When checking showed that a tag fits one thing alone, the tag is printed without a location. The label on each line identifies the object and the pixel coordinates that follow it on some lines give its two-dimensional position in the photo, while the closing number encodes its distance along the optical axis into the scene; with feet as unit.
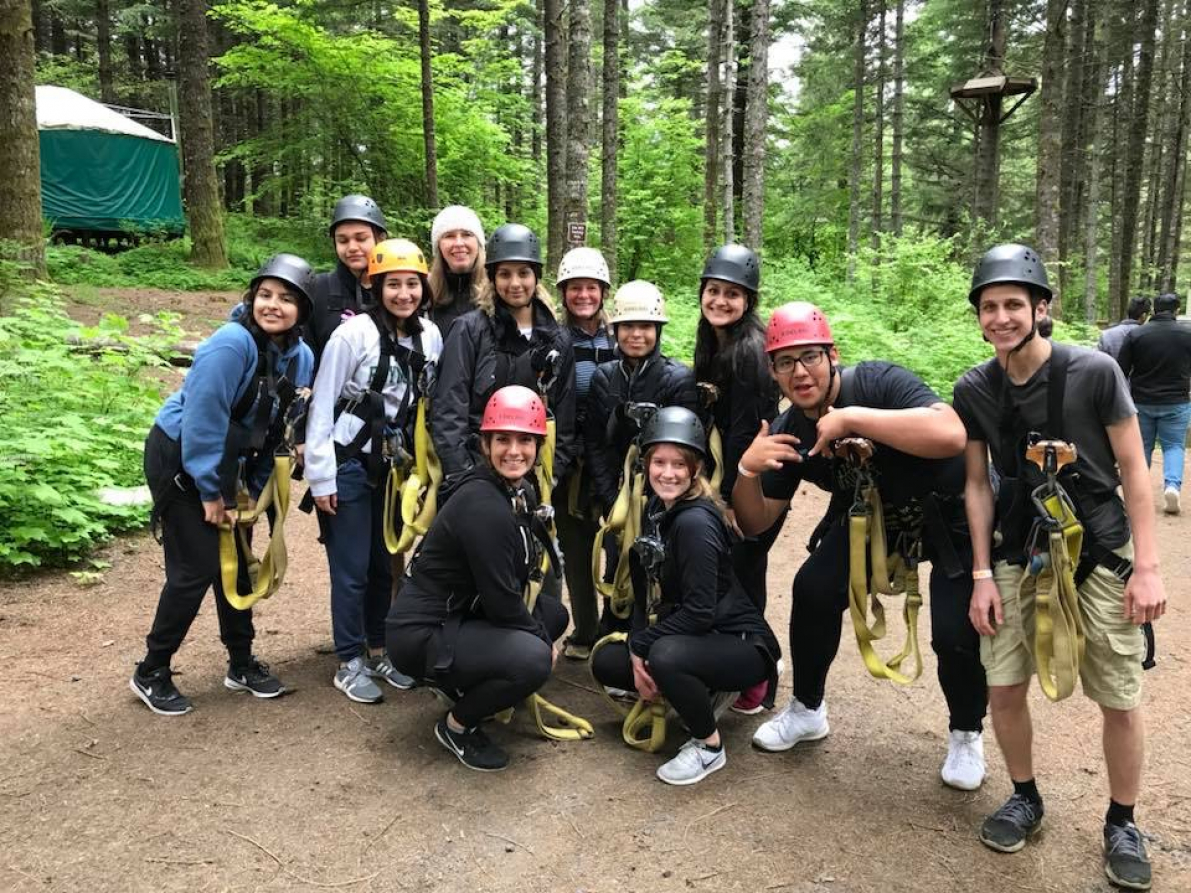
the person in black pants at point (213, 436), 13.09
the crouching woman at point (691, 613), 12.46
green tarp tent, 73.00
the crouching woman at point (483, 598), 12.37
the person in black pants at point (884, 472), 11.13
